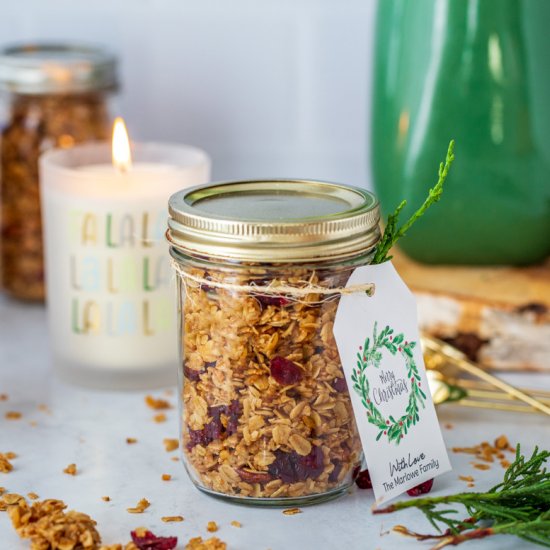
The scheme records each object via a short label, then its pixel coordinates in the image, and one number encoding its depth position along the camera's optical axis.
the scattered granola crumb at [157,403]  0.89
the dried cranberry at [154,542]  0.74
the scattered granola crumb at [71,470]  0.81
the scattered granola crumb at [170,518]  0.77
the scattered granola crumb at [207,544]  0.74
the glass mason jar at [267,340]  0.75
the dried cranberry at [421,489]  0.79
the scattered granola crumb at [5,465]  0.81
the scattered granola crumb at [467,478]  0.81
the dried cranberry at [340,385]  0.77
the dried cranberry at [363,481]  0.80
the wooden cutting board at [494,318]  0.93
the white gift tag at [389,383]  0.76
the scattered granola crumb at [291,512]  0.77
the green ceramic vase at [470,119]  0.93
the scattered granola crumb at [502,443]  0.84
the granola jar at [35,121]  0.97
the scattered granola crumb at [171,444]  0.84
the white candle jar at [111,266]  0.89
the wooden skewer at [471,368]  0.87
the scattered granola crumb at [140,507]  0.78
